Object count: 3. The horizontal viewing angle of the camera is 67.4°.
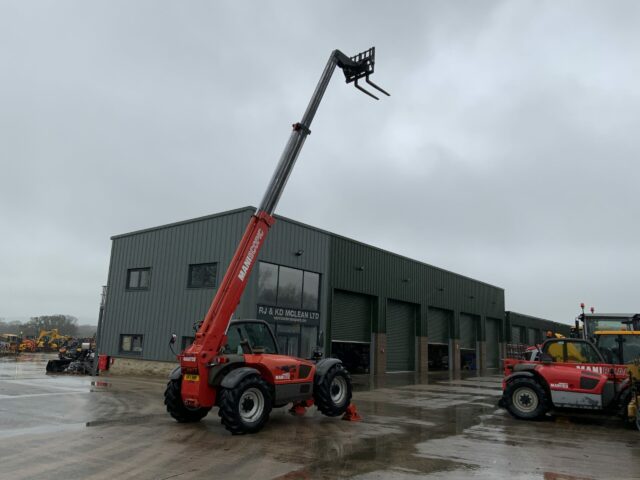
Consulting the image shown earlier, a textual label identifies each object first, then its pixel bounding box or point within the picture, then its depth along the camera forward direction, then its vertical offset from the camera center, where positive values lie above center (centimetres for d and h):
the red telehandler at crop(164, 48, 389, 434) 832 -67
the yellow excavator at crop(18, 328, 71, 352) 5112 -206
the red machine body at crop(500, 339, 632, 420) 1041 -88
